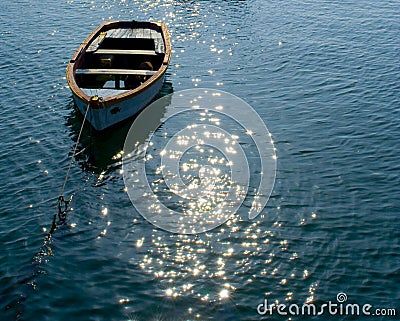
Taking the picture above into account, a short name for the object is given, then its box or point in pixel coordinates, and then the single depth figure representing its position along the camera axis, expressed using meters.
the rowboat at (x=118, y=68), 22.28
